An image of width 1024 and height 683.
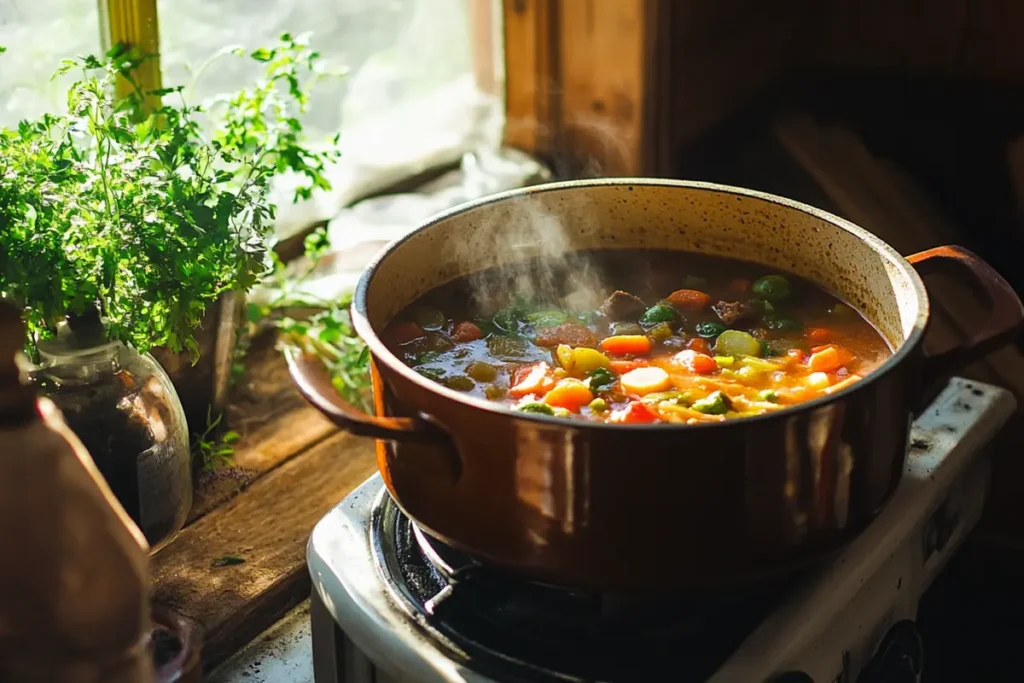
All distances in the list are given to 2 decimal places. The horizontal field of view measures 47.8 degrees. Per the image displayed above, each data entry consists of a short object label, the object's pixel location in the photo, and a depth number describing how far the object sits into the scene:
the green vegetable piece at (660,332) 1.37
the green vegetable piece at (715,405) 1.17
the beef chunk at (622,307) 1.41
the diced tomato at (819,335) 1.35
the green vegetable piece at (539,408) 1.14
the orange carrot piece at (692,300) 1.43
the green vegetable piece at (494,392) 1.24
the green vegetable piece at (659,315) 1.39
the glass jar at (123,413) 1.30
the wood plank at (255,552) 1.43
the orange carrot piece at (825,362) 1.30
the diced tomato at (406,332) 1.33
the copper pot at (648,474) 0.95
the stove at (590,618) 1.06
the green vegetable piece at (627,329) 1.38
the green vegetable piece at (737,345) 1.34
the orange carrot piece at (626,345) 1.34
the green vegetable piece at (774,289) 1.41
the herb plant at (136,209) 1.16
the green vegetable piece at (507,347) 1.33
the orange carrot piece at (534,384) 1.24
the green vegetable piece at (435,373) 1.28
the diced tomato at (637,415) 1.14
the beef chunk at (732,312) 1.39
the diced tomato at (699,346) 1.35
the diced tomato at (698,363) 1.30
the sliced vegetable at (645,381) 1.24
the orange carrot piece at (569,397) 1.20
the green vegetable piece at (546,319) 1.38
